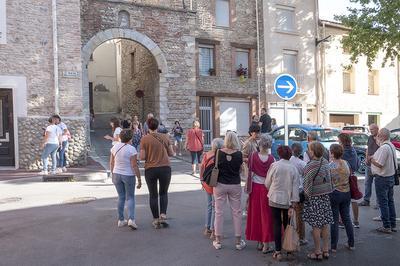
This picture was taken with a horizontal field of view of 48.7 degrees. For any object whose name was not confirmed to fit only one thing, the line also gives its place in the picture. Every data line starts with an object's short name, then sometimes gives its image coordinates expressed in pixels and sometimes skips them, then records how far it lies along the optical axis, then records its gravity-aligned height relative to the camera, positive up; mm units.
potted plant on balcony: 23438 +3080
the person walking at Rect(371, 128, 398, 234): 6898 -802
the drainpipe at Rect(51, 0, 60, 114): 15797 +3100
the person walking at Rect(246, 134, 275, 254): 5793 -944
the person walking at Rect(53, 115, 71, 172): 13773 -332
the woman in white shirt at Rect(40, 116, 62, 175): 13125 -190
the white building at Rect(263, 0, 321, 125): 24359 +4465
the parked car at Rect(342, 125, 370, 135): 19234 -22
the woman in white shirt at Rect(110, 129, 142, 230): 7020 -614
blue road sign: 9562 +938
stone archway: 18891 +3620
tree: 16766 +3915
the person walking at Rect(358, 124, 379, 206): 8078 -592
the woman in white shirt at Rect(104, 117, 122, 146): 10815 +149
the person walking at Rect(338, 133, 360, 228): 7146 -460
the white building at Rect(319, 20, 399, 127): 26500 +2533
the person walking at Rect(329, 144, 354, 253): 5969 -967
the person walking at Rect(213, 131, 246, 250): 5996 -756
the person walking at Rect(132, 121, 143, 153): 14109 -17
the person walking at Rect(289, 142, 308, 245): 6012 -732
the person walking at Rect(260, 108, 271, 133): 17359 +299
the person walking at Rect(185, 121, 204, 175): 13907 -290
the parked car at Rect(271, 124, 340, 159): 14977 -198
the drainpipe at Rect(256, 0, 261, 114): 23953 +3275
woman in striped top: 5617 -916
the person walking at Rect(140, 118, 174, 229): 7035 -536
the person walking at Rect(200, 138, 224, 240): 6211 -855
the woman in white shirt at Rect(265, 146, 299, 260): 5543 -749
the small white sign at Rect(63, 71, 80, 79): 16053 +2237
